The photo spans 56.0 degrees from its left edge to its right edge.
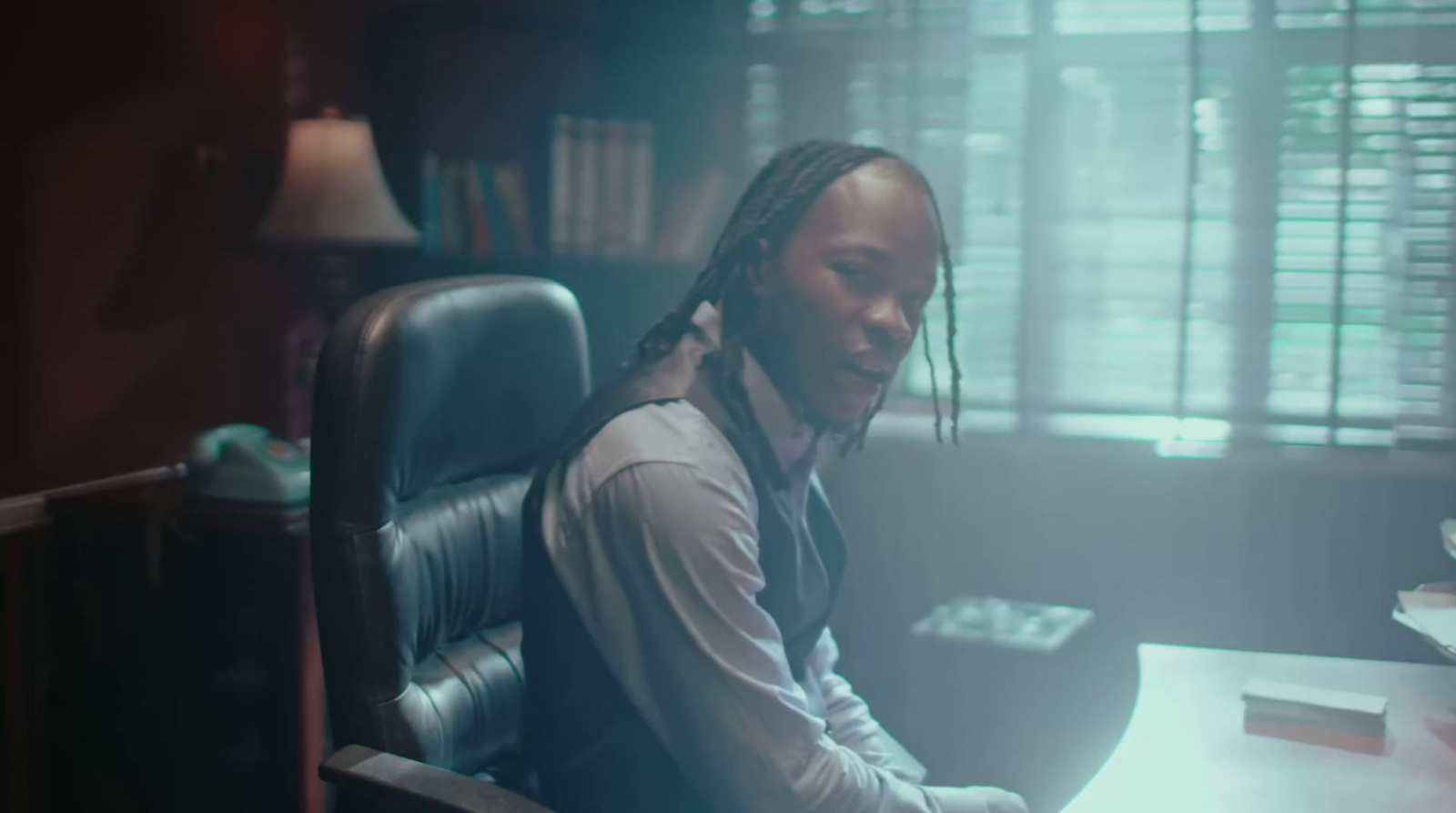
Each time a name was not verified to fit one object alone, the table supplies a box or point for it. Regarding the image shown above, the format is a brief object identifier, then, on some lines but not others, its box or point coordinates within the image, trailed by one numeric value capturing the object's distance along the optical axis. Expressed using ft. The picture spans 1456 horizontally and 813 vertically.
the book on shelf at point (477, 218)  10.27
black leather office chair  4.17
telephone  7.59
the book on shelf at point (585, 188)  10.18
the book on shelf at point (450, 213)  10.33
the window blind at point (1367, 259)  8.90
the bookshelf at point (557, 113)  10.22
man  3.89
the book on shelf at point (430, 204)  10.29
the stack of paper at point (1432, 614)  4.73
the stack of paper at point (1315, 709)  4.42
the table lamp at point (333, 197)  9.00
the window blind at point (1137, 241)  9.34
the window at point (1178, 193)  8.98
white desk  3.84
